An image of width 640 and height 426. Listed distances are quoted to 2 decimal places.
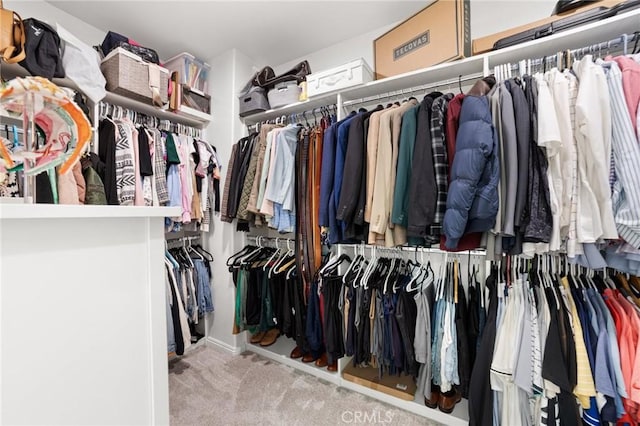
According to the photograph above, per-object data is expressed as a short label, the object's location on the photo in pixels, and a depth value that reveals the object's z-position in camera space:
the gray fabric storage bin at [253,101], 2.20
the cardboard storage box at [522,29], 1.32
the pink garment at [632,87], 1.03
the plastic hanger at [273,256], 2.13
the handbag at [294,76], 2.13
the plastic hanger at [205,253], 2.47
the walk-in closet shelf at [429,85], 1.27
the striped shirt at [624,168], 0.97
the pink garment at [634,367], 1.04
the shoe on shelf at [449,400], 1.58
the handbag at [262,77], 2.24
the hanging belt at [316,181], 1.87
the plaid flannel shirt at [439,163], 1.25
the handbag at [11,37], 1.35
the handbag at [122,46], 1.86
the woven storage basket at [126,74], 1.79
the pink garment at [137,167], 1.86
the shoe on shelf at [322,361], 2.02
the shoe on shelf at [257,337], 2.38
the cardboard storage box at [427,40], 1.49
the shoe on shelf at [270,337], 2.35
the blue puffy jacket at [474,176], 1.09
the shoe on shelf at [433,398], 1.62
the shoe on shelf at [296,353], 2.14
